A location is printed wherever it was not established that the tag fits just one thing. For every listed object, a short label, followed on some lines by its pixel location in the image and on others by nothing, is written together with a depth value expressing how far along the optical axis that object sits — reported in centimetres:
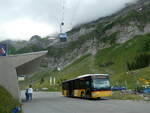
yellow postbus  2822
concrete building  2739
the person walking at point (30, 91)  3162
